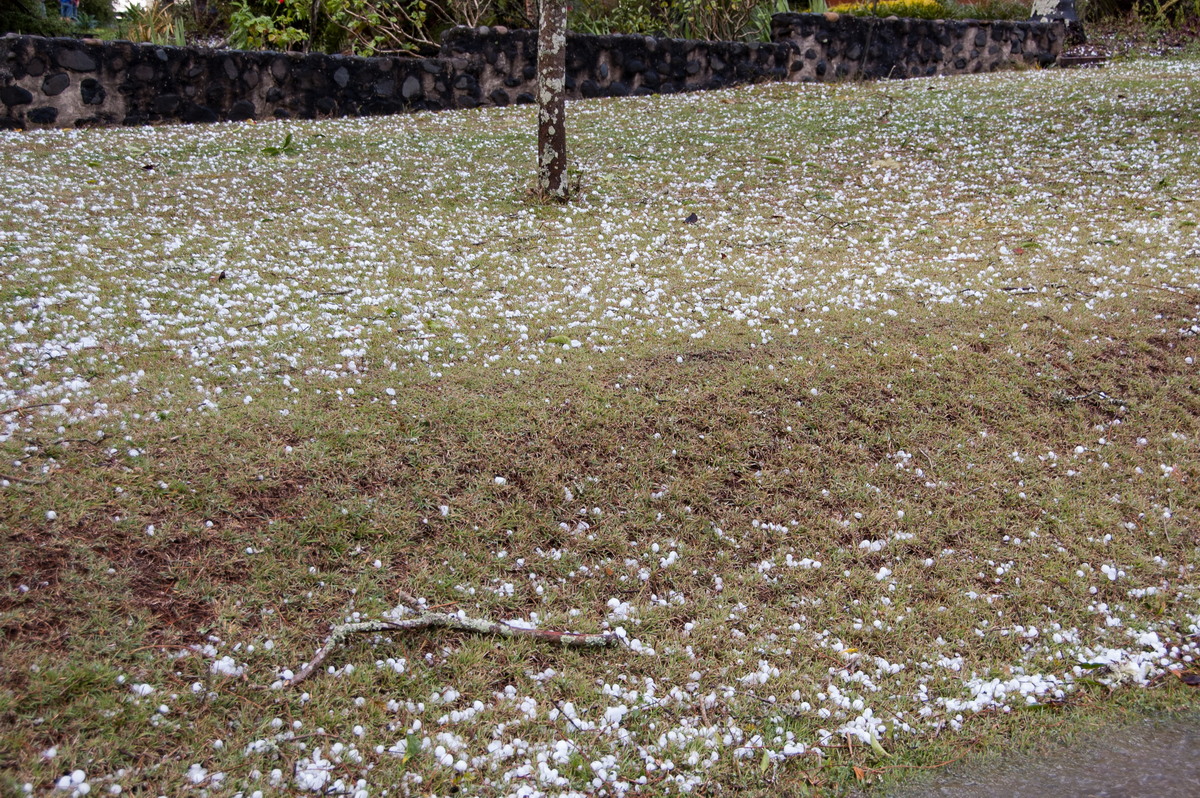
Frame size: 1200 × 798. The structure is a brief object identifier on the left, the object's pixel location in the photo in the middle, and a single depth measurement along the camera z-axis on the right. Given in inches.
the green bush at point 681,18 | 572.8
